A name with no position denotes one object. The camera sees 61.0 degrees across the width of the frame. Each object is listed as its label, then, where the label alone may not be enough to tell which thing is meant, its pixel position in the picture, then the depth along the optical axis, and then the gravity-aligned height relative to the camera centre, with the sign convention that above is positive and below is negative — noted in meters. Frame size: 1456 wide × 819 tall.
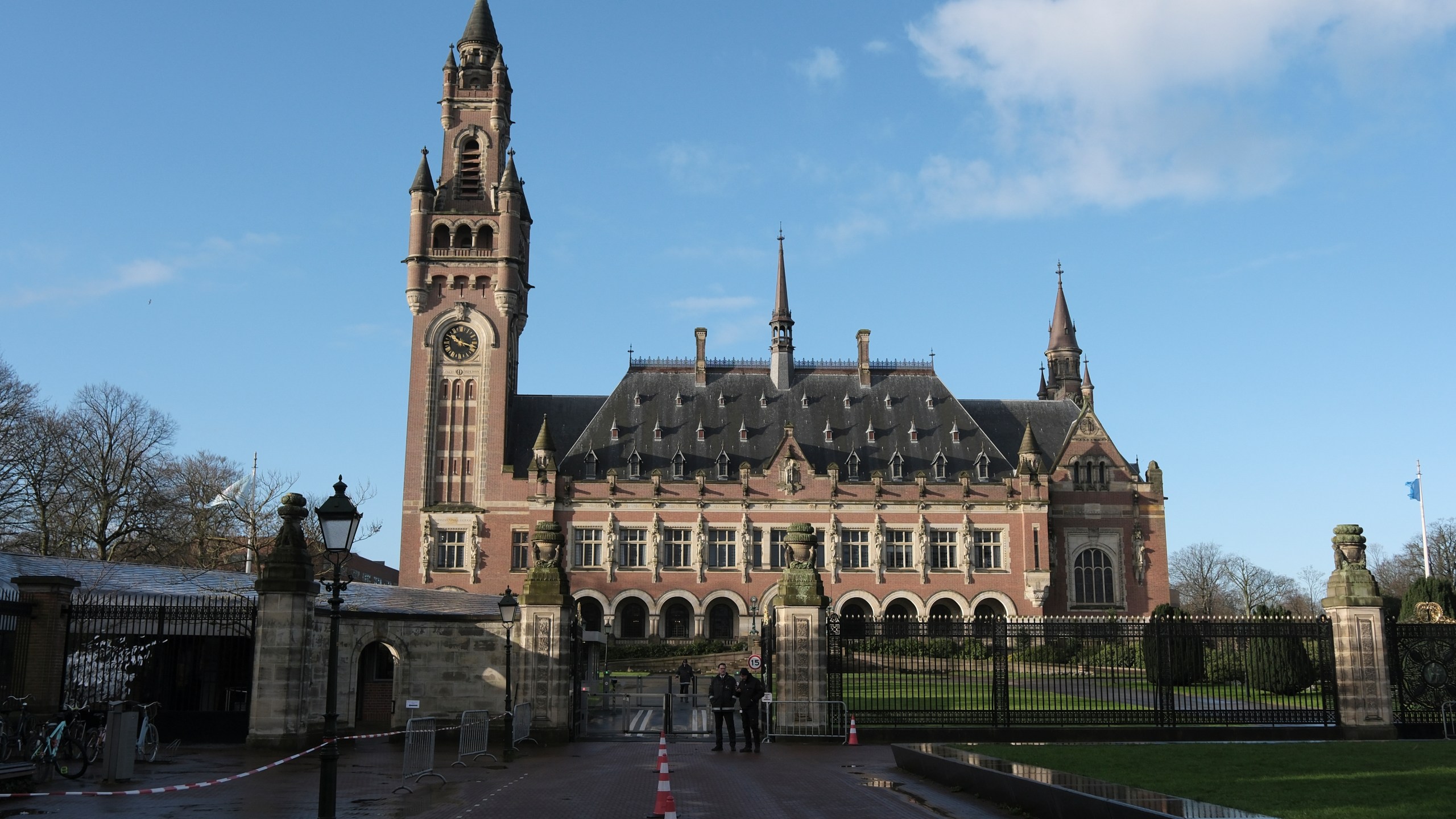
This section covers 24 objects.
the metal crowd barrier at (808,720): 23.33 -2.00
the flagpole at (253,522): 44.75 +3.32
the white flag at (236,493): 52.62 +5.18
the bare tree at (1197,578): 107.51 +3.22
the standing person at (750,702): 21.36 -1.52
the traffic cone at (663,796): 11.34 -1.72
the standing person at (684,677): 39.56 -2.05
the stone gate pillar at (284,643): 20.48 -0.52
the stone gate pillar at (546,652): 23.42 -0.75
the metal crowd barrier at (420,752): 16.75 -1.95
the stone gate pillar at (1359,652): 23.81 -0.73
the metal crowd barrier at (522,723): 22.27 -2.00
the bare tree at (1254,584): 105.81 +2.64
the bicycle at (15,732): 16.58 -1.66
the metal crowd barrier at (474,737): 19.95 -2.05
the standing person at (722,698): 21.36 -1.47
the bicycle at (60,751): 15.80 -1.86
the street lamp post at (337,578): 11.97 +0.34
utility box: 15.95 -1.71
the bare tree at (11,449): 44.19 +5.84
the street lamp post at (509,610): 22.36 +0.05
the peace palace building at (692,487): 61.50 +6.30
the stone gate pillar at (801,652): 23.41 -0.75
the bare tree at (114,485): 48.00 +5.02
